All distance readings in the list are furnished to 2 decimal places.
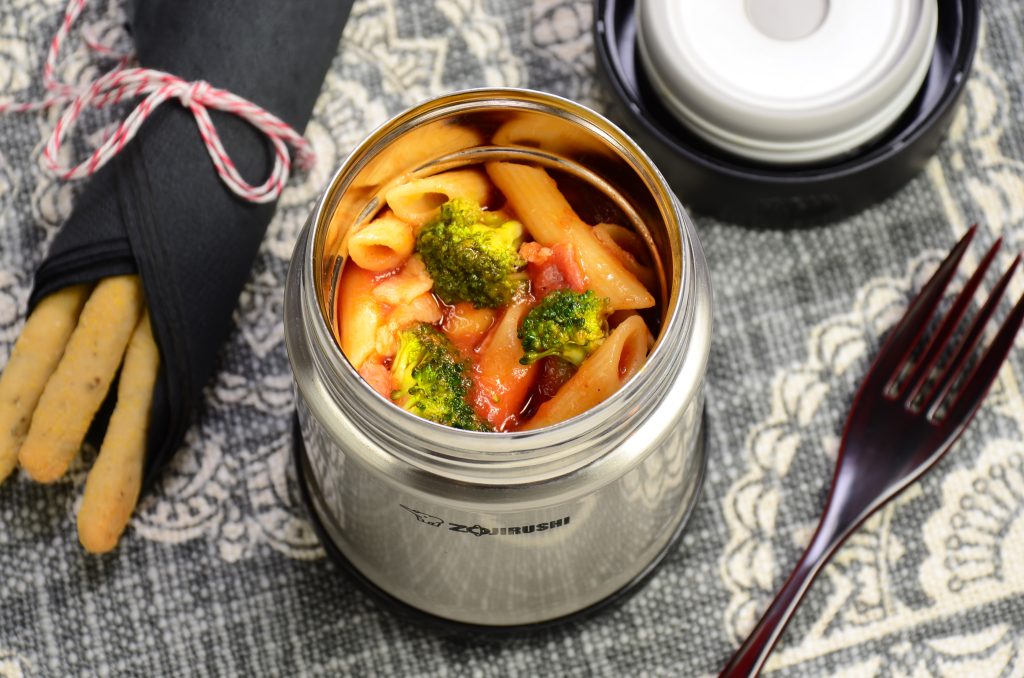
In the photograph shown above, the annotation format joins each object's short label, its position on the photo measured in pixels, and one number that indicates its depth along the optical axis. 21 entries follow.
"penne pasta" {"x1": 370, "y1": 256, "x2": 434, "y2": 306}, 0.56
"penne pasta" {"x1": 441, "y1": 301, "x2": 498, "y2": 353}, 0.56
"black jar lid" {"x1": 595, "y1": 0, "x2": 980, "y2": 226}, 0.63
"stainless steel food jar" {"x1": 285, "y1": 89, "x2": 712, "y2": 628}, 0.54
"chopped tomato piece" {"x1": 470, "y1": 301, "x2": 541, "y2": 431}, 0.55
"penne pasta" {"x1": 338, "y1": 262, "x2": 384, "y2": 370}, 0.55
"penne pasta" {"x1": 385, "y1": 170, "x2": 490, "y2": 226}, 0.56
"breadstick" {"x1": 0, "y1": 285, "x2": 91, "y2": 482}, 0.62
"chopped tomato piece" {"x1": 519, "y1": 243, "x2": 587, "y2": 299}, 0.56
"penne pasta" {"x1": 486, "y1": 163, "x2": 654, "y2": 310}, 0.56
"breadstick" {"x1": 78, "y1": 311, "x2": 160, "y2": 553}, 0.62
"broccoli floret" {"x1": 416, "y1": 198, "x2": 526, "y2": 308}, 0.55
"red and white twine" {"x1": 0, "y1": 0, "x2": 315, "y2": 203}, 0.63
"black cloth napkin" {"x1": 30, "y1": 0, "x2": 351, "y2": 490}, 0.62
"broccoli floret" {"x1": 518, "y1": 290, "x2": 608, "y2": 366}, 0.54
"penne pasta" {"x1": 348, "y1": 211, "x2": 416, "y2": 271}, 0.56
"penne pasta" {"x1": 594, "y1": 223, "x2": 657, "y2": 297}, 0.57
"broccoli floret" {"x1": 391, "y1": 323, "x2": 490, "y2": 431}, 0.54
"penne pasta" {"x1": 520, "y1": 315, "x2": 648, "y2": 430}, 0.54
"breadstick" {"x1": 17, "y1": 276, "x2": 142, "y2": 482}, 0.62
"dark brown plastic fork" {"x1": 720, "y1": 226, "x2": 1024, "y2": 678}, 0.63
